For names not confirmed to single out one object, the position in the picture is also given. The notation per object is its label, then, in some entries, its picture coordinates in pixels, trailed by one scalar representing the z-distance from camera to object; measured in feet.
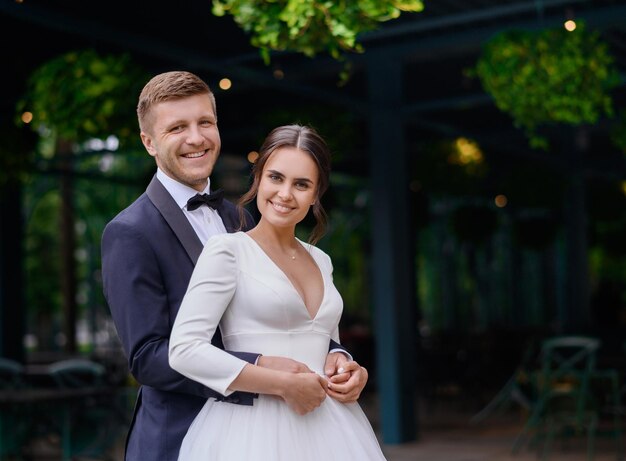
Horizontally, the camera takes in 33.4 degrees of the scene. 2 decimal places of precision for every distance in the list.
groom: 6.50
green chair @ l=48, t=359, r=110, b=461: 23.89
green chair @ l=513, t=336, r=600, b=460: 23.79
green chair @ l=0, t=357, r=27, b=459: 23.97
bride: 6.30
